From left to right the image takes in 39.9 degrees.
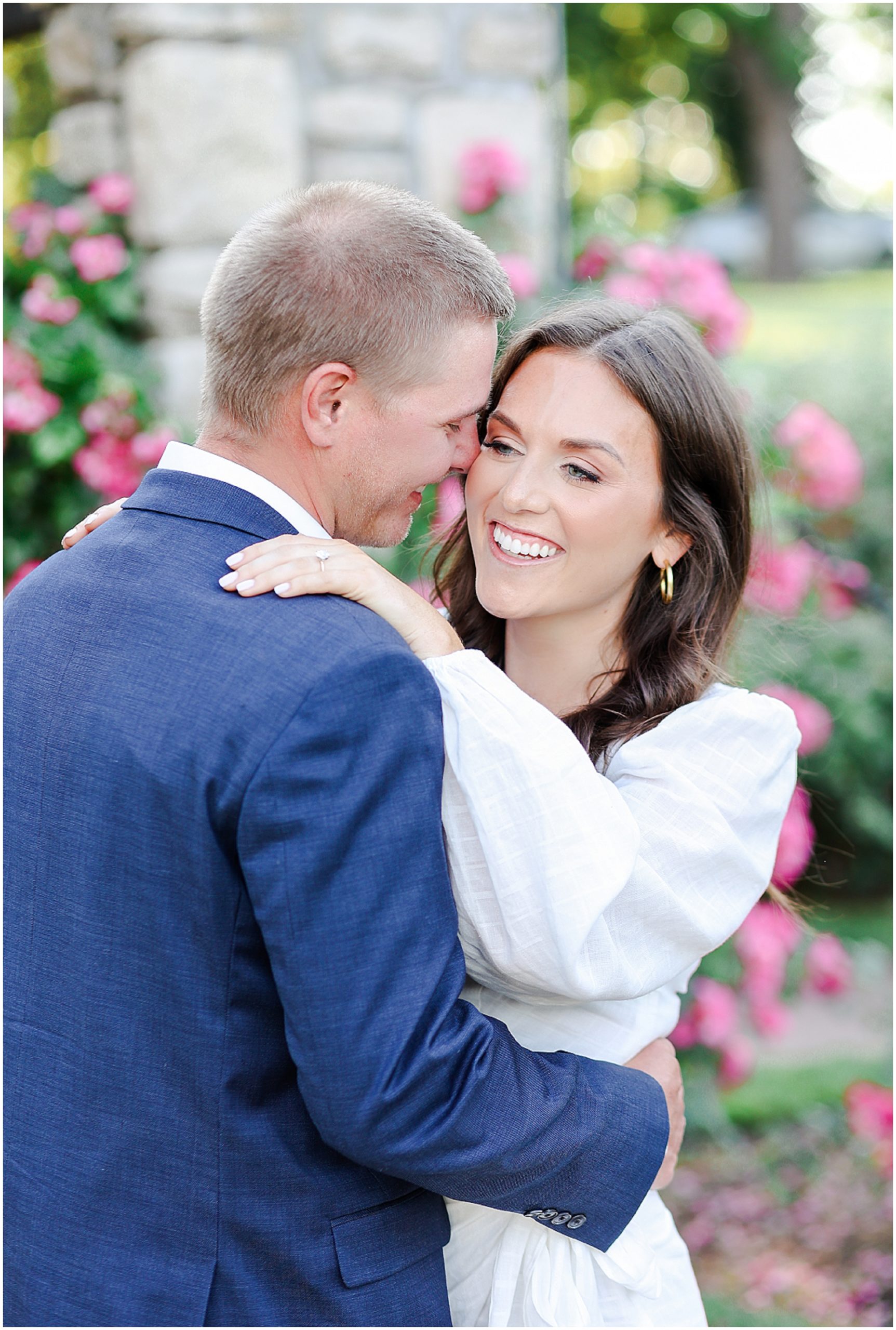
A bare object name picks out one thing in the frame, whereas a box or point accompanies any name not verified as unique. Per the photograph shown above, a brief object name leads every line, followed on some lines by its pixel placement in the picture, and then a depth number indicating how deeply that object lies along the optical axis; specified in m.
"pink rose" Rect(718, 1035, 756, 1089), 3.54
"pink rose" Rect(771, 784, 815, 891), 3.49
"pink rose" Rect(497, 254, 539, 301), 3.58
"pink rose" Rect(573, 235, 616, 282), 3.96
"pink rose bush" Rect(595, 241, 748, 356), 3.84
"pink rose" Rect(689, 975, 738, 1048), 3.47
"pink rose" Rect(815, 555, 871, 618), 4.29
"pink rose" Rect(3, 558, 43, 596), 3.66
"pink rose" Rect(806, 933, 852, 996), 3.89
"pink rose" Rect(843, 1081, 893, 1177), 3.55
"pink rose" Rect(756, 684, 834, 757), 3.72
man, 1.33
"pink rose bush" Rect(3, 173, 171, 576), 3.50
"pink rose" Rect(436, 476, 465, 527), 3.24
